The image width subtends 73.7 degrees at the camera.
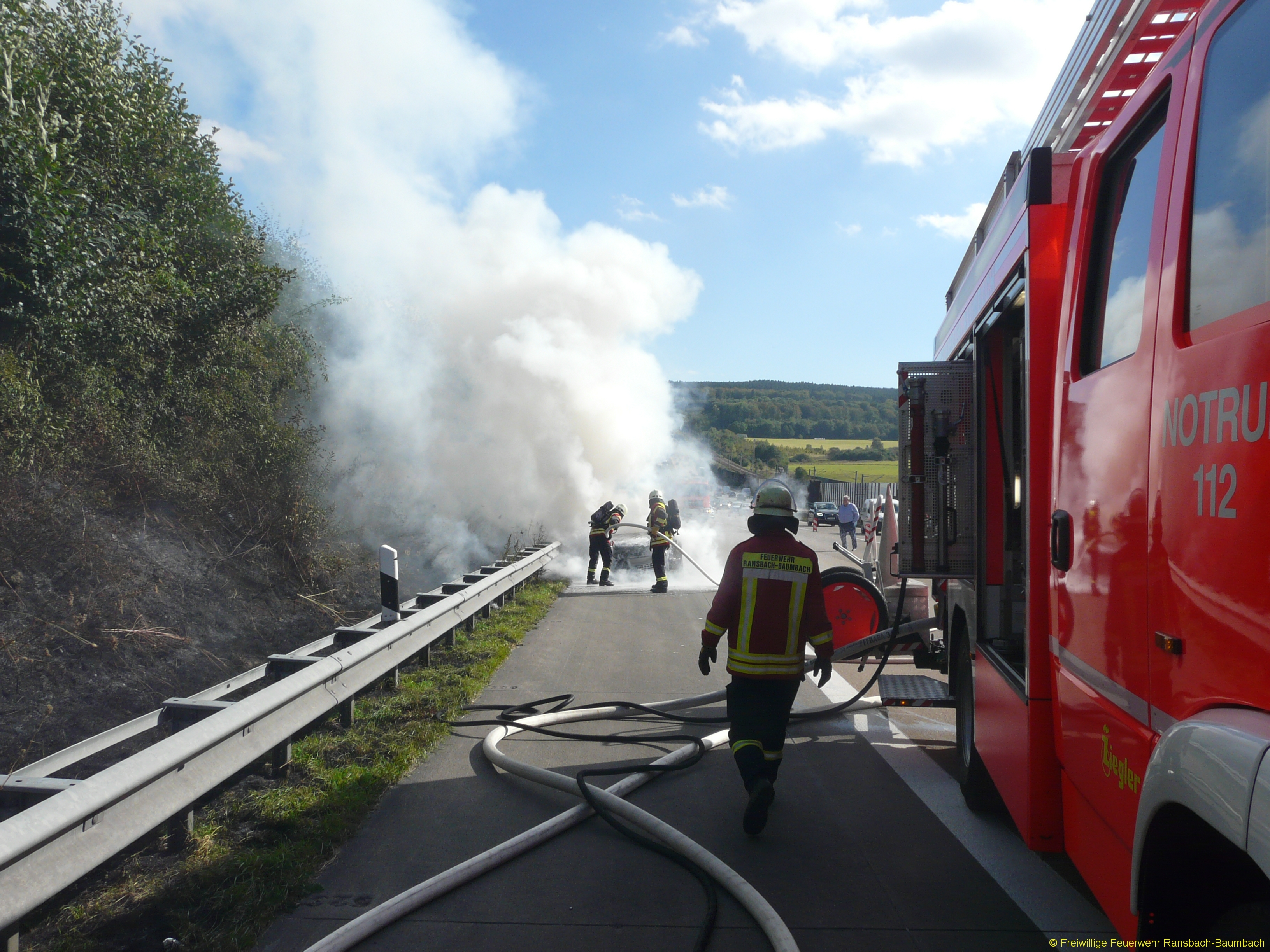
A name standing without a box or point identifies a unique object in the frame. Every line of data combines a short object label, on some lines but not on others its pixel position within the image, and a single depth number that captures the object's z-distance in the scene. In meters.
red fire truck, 1.69
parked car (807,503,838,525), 46.72
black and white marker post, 7.13
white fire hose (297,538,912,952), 3.18
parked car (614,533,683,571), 17.88
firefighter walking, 4.63
